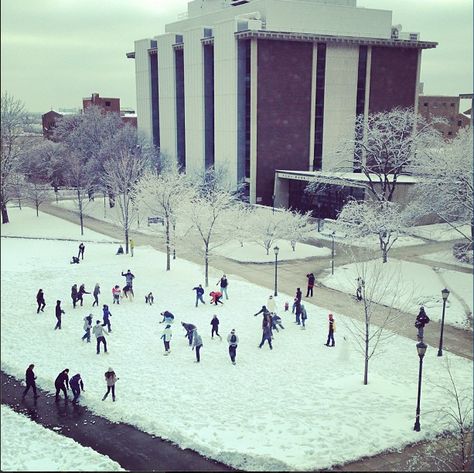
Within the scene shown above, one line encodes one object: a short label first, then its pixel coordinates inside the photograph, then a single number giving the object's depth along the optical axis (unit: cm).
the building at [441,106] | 8388
